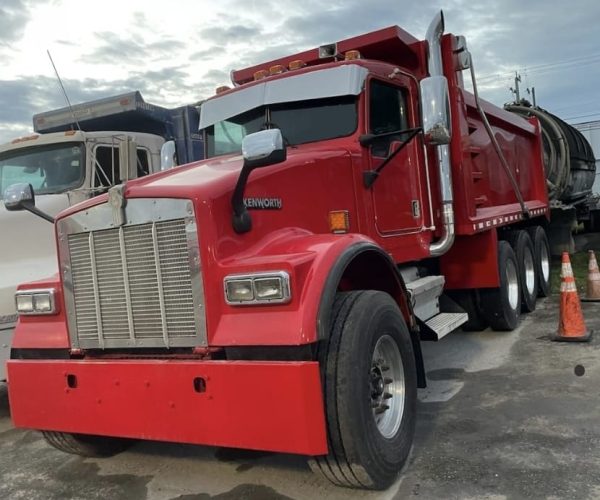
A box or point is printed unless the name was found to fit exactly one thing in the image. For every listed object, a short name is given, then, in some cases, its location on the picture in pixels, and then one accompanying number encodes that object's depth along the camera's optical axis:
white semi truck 5.93
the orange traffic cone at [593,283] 8.63
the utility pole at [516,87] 48.31
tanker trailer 11.40
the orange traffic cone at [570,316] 6.59
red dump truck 3.15
